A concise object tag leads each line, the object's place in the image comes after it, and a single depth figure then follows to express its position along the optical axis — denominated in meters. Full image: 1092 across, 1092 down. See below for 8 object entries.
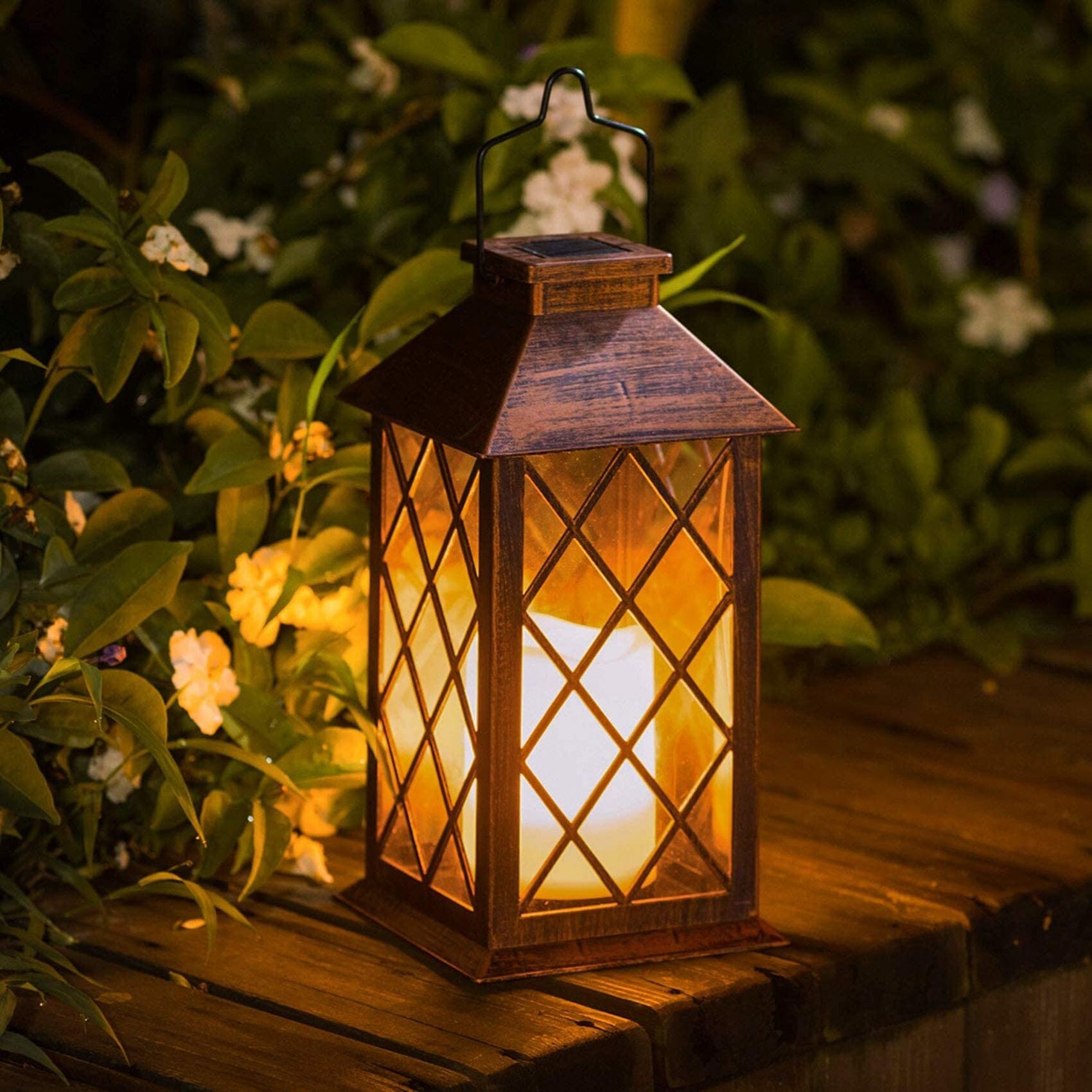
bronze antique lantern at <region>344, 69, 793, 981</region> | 1.84
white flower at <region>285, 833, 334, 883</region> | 1.97
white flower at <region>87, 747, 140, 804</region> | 1.94
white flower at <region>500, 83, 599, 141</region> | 2.10
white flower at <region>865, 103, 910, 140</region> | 2.70
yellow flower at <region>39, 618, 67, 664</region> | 1.90
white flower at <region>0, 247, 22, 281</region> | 1.93
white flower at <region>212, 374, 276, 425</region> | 2.05
